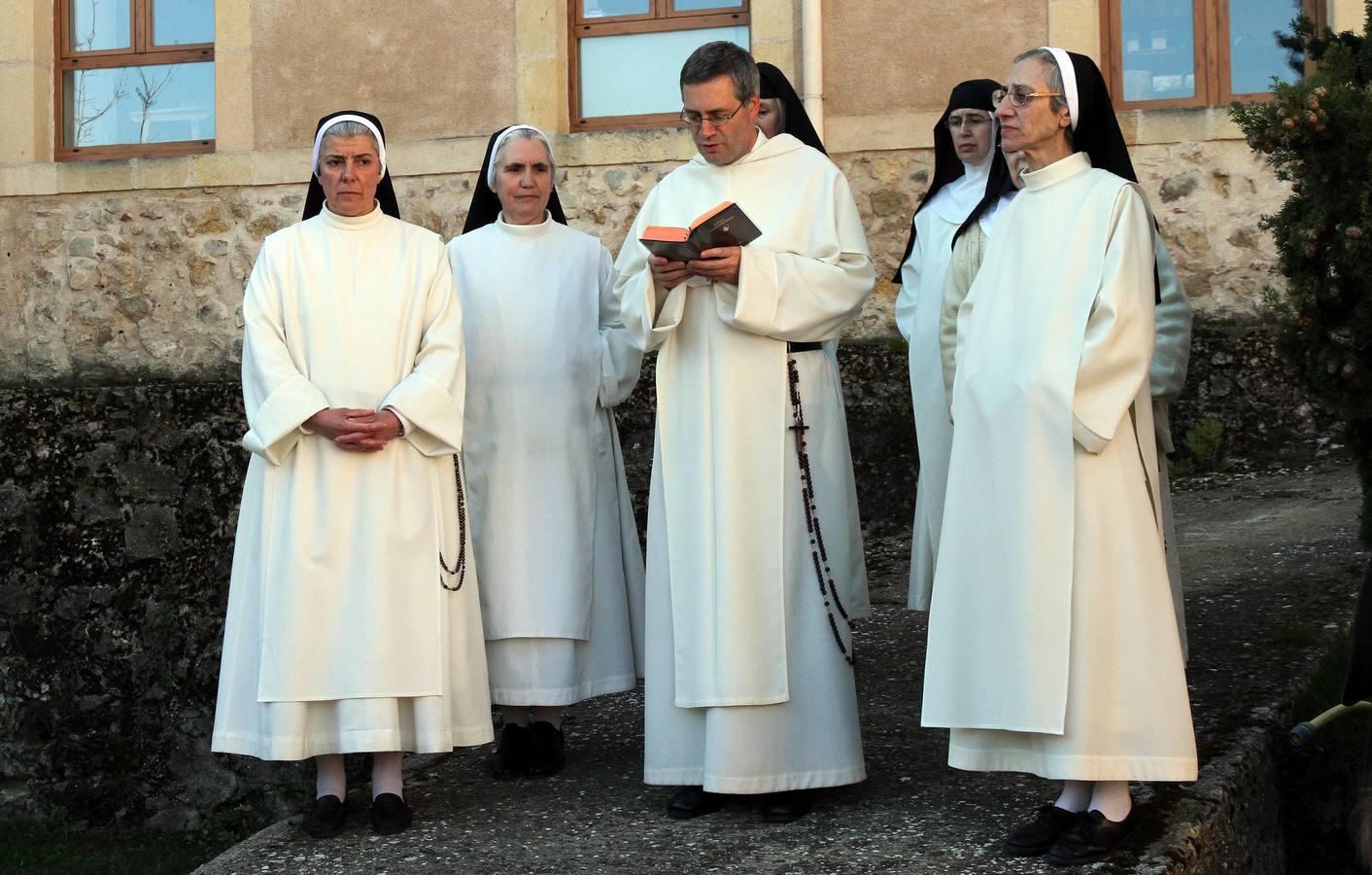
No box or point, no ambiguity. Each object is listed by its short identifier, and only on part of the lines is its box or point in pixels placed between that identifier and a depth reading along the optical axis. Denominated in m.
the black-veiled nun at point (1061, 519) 3.43
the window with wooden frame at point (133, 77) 10.15
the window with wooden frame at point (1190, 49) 8.73
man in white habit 4.04
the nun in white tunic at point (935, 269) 5.00
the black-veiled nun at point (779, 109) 4.80
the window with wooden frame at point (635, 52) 9.36
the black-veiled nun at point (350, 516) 4.14
